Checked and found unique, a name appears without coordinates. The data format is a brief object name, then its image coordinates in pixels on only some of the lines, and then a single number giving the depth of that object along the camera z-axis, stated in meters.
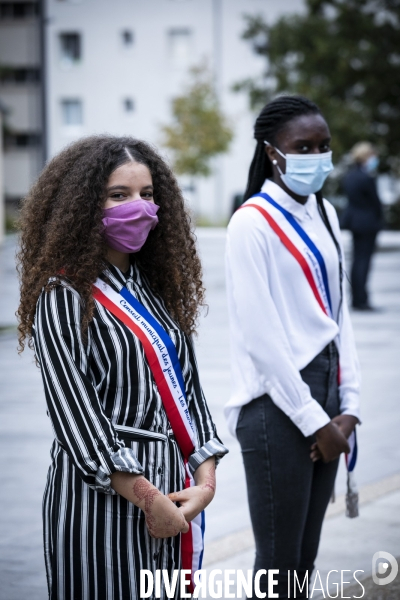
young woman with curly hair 2.29
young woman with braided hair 2.95
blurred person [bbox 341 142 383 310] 13.79
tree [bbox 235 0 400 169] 32.47
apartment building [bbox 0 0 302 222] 54.56
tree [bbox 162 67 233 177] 49.38
